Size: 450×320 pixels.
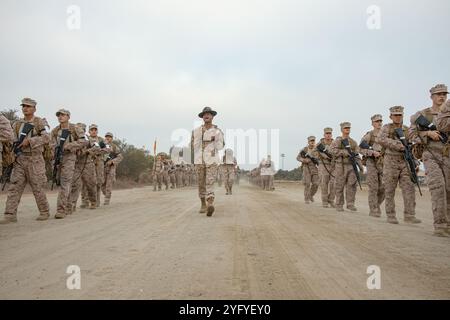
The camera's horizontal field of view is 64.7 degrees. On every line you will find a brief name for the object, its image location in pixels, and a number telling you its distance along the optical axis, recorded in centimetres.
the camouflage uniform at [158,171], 2493
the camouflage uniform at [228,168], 1894
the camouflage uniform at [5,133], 652
